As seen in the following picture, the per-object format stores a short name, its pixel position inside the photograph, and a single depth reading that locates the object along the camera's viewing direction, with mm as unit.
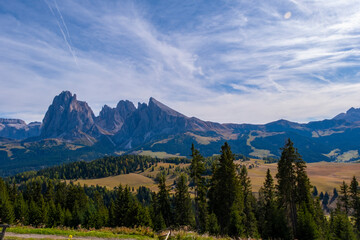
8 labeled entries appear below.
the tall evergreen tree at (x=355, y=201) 52812
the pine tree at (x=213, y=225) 41319
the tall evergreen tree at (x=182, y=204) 56469
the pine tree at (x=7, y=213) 55750
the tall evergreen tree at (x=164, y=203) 58156
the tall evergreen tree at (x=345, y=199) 63250
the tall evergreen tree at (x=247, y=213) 49181
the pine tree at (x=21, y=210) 61281
